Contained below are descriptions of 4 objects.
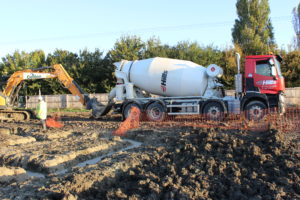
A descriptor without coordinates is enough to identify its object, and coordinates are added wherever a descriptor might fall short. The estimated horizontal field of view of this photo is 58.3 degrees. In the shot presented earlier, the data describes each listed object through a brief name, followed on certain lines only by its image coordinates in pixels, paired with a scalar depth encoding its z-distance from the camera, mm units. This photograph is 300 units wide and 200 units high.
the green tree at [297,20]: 38281
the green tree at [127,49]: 28297
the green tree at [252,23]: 29003
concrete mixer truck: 10430
